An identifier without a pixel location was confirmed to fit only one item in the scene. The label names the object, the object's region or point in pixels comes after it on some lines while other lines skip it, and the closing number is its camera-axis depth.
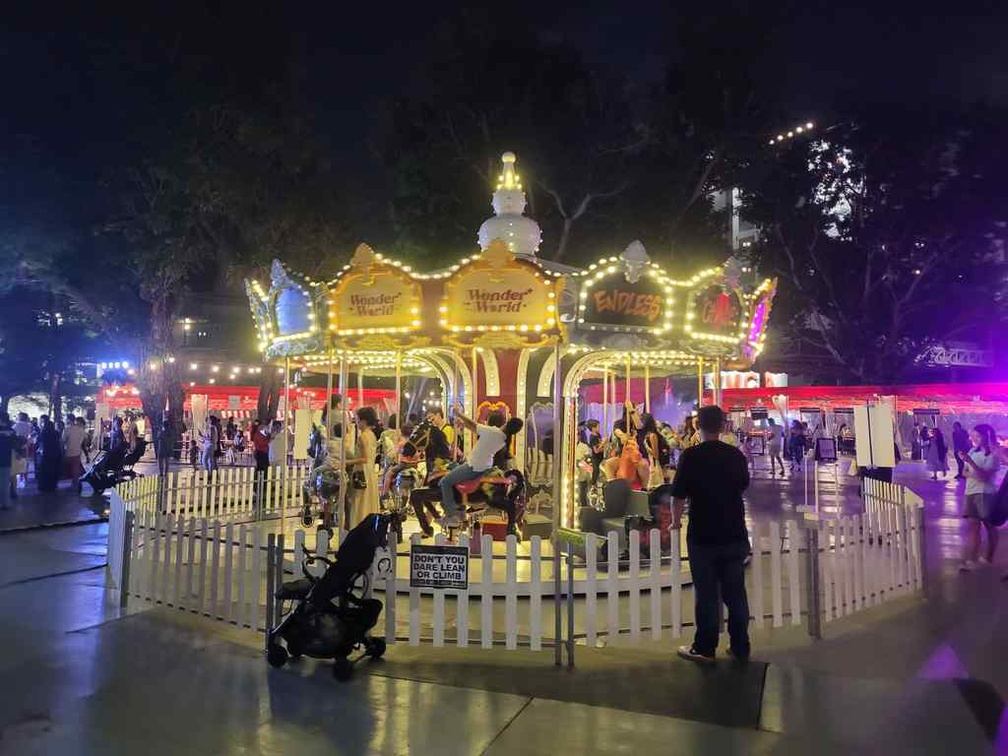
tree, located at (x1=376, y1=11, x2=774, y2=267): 22.14
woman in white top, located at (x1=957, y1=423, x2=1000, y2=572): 8.90
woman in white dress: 9.66
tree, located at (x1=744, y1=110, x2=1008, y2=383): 26.23
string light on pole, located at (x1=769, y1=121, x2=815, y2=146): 27.75
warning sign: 5.53
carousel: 8.51
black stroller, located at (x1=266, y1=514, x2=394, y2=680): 5.23
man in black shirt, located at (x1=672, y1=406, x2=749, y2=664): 5.43
